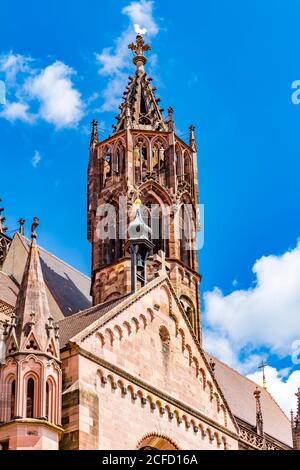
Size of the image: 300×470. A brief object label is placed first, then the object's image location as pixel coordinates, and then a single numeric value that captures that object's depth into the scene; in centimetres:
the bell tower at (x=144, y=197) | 4491
